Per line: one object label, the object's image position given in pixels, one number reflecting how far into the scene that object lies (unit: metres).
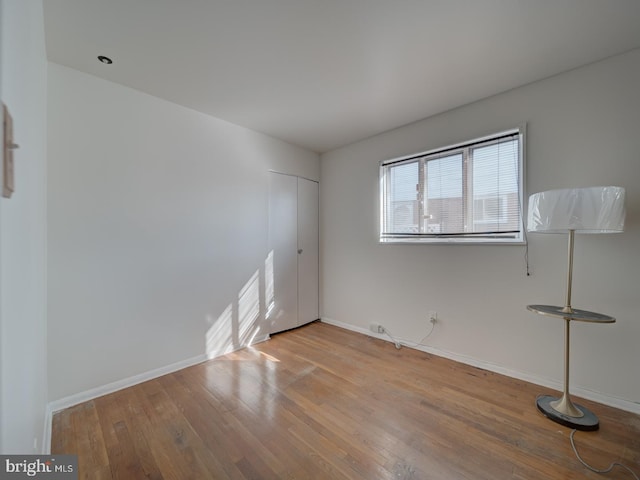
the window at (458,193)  2.44
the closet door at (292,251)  3.48
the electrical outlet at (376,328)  3.35
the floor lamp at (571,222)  1.62
